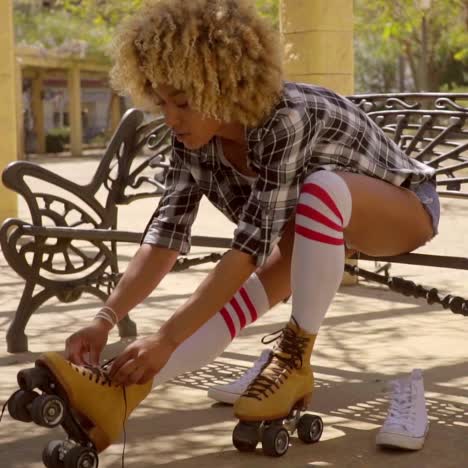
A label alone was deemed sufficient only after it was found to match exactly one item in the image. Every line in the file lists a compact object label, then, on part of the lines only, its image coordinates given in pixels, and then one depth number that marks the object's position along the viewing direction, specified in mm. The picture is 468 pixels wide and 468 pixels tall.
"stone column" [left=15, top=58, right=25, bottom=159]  24834
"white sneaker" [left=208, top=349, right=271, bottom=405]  3365
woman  2643
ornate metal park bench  4250
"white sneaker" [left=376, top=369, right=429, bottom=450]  2805
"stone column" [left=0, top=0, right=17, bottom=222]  9344
